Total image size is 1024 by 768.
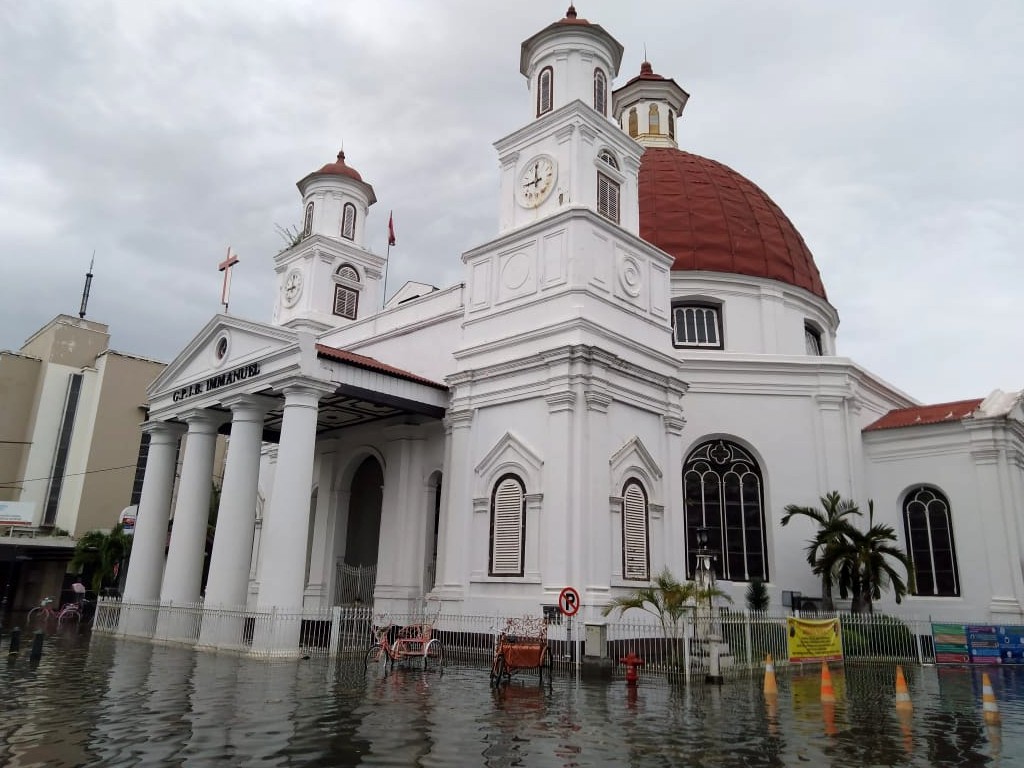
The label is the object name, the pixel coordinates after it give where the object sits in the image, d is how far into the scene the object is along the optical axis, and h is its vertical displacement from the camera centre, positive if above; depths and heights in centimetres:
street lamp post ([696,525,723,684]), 1422 +28
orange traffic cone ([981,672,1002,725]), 1073 -99
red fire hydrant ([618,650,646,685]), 1369 -83
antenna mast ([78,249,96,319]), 5443 +2080
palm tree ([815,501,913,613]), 2109 +157
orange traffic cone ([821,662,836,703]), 1204 -97
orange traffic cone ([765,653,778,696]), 1268 -91
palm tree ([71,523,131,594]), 3516 +205
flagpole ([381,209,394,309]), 3396 +1549
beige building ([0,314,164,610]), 4234 +822
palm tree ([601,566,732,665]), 1558 +41
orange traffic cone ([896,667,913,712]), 1141 -97
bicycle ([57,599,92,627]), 3020 -57
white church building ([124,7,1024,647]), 1914 +528
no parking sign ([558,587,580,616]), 1602 +31
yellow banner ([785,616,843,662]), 1727 -34
